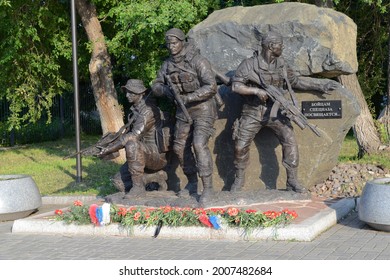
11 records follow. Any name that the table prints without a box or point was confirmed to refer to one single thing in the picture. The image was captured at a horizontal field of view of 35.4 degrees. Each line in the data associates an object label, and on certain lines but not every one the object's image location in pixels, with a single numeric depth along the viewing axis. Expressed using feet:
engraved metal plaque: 29.55
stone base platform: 22.91
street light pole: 36.99
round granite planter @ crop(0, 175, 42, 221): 27.78
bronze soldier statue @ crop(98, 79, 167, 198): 27.84
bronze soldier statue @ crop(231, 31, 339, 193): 27.02
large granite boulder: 29.78
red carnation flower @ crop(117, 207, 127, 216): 24.71
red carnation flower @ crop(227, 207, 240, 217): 23.27
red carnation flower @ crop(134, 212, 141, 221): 24.32
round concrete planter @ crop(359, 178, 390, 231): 23.63
